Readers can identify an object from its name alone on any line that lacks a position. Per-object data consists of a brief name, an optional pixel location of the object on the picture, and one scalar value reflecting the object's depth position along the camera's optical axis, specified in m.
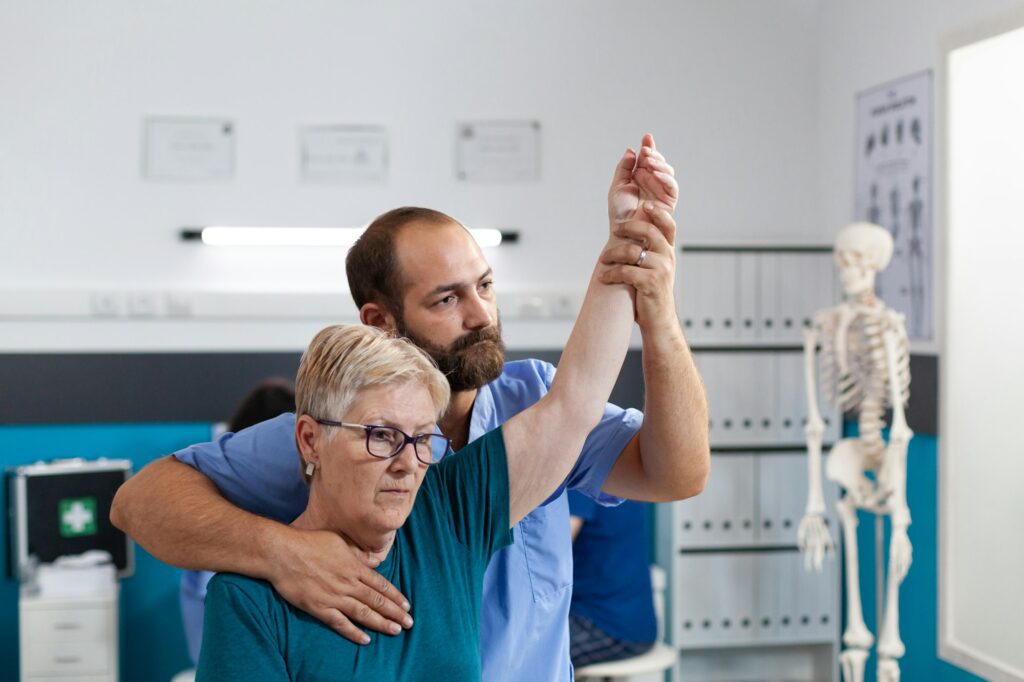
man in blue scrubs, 1.32
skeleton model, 3.60
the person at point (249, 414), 3.23
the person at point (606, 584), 3.57
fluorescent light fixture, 4.36
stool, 3.64
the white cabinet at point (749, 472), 4.45
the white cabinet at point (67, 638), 3.91
